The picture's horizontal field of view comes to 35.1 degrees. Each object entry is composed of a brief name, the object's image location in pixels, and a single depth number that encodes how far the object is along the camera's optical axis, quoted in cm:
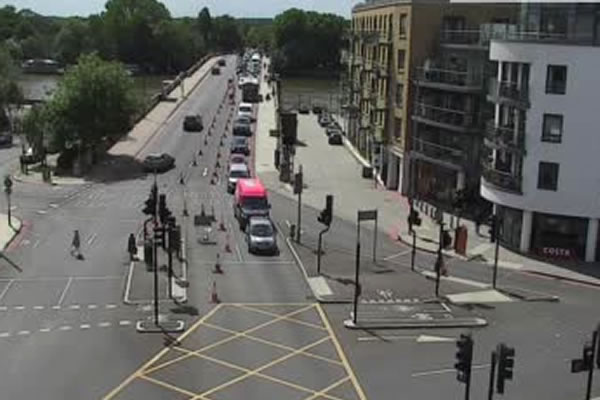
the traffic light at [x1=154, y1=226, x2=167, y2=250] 4178
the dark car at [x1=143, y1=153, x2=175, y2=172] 8344
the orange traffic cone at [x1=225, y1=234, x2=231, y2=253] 5574
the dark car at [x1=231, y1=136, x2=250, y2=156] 9231
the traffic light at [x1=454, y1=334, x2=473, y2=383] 2748
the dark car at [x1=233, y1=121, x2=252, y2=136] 10494
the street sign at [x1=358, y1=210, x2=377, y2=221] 4818
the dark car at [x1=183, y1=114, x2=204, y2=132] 10850
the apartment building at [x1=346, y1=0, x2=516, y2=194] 7625
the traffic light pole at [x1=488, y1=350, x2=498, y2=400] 2728
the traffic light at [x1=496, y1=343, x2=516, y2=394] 2638
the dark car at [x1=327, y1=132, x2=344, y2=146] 10719
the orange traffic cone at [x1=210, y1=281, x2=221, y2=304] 4535
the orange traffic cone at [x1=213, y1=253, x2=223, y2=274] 5099
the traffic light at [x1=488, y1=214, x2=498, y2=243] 5255
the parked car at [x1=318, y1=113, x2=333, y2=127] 12385
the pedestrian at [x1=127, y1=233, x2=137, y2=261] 5256
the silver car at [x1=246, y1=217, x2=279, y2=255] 5519
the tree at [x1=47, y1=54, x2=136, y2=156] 8506
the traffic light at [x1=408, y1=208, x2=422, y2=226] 5775
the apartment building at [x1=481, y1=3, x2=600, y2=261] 5538
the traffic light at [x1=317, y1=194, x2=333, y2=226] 5206
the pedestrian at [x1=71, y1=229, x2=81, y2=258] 5388
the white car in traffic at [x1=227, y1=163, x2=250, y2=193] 7538
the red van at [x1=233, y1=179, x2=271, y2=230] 6088
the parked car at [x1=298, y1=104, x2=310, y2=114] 14109
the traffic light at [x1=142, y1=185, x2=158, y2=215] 4522
